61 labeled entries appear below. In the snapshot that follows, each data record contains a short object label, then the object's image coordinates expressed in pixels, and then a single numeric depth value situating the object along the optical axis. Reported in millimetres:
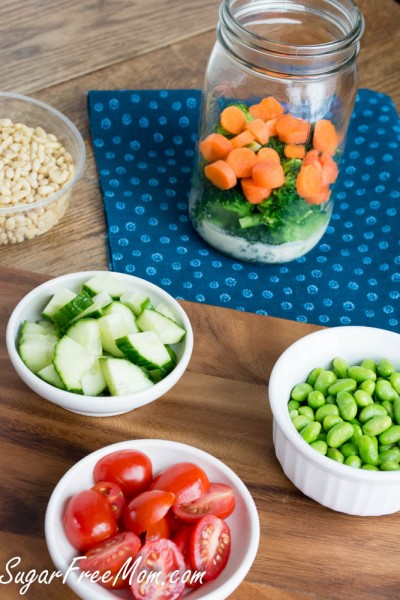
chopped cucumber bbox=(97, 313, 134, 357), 609
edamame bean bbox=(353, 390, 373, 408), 594
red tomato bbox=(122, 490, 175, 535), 535
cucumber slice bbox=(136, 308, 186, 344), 618
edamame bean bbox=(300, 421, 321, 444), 578
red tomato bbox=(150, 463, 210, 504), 550
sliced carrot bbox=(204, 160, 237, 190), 702
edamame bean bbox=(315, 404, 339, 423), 590
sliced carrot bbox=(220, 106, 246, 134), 710
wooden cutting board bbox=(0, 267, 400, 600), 564
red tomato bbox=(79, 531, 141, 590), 518
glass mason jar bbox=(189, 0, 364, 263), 689
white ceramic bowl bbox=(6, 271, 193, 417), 587
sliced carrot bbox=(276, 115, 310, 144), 699
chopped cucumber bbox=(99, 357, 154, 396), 591
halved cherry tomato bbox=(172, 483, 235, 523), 546
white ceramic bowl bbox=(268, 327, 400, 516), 564
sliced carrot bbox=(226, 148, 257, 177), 698
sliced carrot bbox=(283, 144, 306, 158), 698
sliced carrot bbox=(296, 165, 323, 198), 703
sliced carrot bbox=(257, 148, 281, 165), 696
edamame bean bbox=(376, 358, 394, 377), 612
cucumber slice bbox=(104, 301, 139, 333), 617
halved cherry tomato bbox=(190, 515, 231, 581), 530
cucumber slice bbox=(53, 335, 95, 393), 585
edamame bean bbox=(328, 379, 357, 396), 601
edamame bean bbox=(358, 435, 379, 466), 573
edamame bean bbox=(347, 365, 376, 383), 607
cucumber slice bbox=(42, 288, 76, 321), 627
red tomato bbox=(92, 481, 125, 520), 551
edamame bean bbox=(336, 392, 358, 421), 590
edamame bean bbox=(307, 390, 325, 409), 596
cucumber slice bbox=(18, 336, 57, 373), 600
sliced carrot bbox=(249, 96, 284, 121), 708
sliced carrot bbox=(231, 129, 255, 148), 701
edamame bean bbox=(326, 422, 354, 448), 577
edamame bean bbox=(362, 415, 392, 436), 583
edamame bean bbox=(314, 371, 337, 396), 607
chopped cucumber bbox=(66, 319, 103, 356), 602
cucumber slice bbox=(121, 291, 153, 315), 634
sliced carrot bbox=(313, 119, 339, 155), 710
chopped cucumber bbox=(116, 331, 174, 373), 598
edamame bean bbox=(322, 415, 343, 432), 584
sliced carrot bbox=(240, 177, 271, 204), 699
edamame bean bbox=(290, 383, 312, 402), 602
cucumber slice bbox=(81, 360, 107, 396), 594
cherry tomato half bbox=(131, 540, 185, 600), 513
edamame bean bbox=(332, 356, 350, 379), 616
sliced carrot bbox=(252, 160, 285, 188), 690
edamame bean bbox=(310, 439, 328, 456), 572
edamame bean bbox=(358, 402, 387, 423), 590
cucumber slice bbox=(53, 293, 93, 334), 613
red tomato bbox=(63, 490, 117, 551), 531
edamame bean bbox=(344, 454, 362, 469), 570
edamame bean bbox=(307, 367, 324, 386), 613
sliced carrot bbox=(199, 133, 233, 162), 709
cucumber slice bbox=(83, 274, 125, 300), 636
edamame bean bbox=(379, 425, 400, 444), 582
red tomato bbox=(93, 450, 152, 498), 561
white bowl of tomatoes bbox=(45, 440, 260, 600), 518
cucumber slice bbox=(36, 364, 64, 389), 592
